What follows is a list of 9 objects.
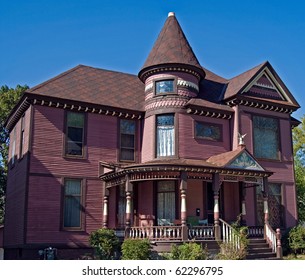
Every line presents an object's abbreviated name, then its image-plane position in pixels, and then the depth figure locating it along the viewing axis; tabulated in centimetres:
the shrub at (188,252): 1563
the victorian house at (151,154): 1938
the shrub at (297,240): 2016
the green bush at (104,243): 1833
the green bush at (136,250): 1619
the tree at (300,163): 3475
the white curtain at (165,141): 2142
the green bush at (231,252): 1661
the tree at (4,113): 3872
